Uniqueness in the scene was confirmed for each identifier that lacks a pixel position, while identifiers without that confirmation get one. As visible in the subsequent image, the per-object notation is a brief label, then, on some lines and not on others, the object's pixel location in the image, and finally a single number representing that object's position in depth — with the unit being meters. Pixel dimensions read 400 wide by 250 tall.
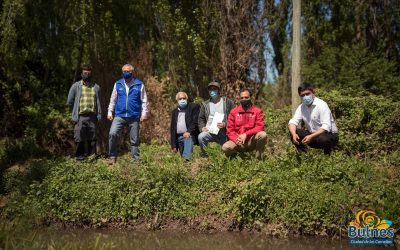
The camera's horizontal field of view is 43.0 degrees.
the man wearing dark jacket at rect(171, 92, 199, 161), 9.90
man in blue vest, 9.74
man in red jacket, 8.87
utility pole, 10.55
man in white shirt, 8.46
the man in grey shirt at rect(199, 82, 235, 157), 9.58
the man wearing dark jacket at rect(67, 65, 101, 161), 9.89
